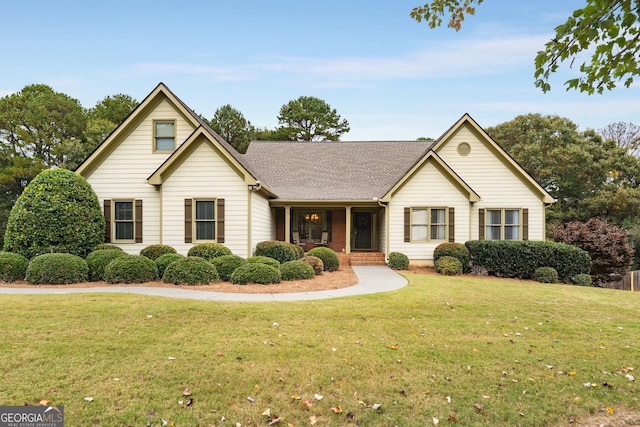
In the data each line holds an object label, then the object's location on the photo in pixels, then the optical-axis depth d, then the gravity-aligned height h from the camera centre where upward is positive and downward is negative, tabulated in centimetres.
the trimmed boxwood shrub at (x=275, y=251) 1341 -151
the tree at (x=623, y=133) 3509 +782
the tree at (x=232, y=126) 3844 +929
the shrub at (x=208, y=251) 1241 -140
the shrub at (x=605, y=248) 1602 -177
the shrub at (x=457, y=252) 1453 -174
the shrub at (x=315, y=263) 1263 -189
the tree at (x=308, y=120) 3975 +1043
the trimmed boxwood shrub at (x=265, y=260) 1155 -161
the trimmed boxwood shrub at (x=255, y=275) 1014 -184
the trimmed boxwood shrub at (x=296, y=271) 1114 -190
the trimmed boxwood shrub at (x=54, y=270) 965 -161
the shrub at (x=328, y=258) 1391 -186
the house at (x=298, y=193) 1362 +79
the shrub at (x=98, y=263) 1041 -151
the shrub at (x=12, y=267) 992 -156
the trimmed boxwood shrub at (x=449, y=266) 1380 -218
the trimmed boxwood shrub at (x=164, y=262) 1073 -153
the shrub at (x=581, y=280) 1320 -262
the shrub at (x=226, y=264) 1066 -162
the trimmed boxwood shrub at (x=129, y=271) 981 -167
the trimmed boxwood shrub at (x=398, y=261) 1516 -217
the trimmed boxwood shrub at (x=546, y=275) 1295 -238
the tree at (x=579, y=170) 2495 +290
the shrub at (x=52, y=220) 1102 -24
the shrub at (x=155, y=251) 1255 -141
